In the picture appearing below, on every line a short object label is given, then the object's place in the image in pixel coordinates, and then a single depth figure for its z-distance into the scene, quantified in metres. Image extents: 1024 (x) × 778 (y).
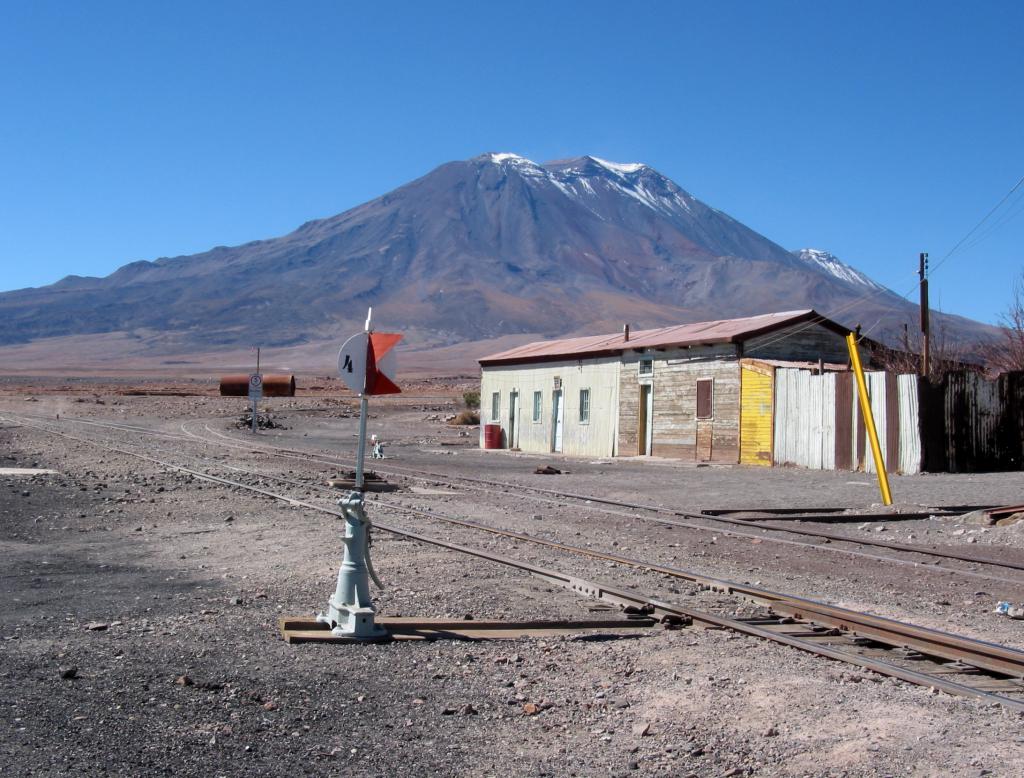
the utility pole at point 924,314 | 26.23
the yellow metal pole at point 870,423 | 17.62
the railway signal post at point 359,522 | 7.66
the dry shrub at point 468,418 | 57.75
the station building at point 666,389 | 29.23
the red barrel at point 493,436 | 40.97
